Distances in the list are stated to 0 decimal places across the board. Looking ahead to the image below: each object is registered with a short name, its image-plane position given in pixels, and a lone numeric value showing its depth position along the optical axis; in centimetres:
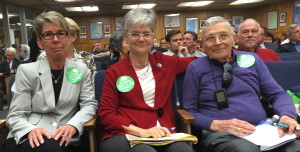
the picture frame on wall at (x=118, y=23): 1205
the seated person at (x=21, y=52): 739
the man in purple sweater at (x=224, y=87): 173
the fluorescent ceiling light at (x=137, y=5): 966
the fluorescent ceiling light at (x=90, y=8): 974
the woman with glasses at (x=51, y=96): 158
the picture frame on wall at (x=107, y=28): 1207
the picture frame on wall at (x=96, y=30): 1202
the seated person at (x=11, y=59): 634
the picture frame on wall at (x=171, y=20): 1210
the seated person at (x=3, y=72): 589
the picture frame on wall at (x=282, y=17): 1025
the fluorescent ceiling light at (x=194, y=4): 991
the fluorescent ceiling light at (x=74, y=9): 971
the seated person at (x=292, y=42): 457
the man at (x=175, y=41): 413
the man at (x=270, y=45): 521
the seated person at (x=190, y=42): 423
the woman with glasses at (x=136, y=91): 167
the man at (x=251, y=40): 295
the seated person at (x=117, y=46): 292
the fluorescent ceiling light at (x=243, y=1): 1032
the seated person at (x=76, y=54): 241
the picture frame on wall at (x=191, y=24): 1218
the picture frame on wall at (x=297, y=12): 959
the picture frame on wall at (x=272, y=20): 1075
